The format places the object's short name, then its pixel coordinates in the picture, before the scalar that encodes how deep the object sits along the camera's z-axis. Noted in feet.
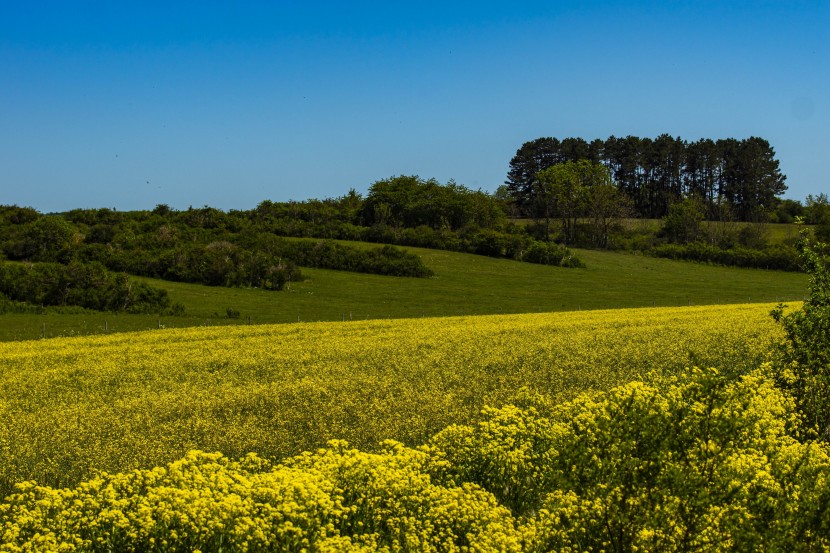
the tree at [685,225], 480.23
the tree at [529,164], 598.34
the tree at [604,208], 465.88
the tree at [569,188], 471.62
